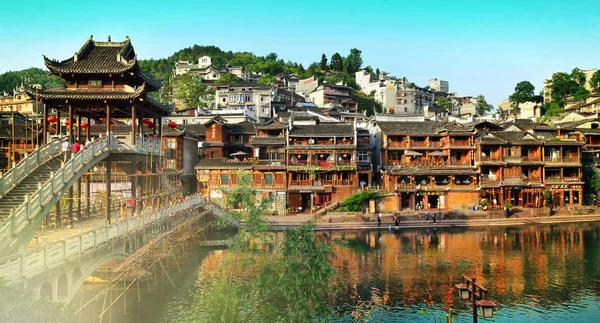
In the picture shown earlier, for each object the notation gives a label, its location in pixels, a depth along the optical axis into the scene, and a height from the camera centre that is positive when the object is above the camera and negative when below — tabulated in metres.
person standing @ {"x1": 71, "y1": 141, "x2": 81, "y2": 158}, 25.27 +1.25
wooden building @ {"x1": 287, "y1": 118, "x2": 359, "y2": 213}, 59.75 +0.18
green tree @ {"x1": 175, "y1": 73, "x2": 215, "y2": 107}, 102.19 +18.03
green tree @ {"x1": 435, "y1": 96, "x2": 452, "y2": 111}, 132.43 +19.57
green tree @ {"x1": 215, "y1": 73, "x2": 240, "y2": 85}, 115.38 +24.20
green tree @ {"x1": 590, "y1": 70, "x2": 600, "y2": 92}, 107.69 +21.31
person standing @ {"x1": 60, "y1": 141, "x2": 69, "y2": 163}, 26.00 +1.30
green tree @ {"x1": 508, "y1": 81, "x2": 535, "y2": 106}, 126.96 +22.04
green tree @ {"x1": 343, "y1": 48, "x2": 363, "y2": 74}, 162.25 +40.34
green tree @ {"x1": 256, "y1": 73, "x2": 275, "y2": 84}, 128.05 +26.78
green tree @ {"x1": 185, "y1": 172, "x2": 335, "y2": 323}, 16.02 -3.96
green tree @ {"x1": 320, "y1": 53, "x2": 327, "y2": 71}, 167.32 +40.32
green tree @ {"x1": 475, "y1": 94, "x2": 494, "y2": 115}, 137.12 +19.97
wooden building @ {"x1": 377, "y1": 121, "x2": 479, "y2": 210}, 60.03 +0.51
